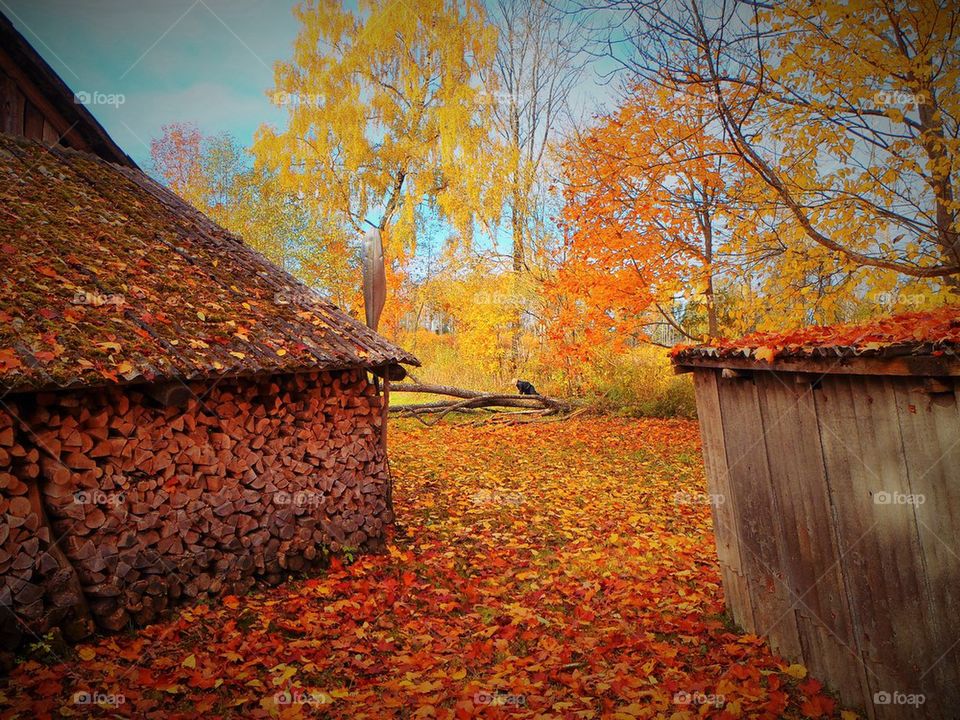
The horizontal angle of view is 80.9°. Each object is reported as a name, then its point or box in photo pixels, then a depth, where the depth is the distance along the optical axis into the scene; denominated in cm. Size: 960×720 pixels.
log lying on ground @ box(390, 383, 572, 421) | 1455
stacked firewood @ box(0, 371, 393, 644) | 380
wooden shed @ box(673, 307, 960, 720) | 261
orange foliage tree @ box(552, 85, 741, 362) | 919
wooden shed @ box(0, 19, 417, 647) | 364
